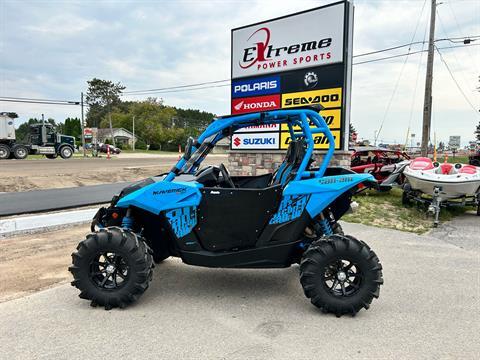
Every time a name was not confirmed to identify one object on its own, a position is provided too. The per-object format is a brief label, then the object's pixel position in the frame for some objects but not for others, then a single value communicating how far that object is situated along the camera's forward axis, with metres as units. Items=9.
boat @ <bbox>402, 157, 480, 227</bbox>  7.57
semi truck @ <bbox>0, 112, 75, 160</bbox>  25.39
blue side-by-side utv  3.25
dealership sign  7.72
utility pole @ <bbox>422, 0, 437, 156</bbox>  16.73
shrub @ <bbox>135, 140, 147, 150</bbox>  68.88
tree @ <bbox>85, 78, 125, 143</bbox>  79.94
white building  75.75
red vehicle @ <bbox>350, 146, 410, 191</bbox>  11.34
